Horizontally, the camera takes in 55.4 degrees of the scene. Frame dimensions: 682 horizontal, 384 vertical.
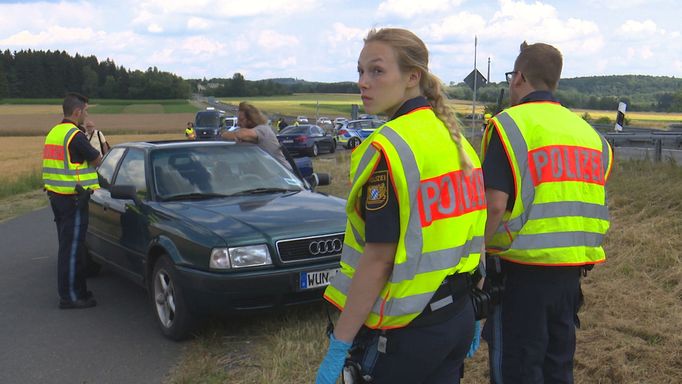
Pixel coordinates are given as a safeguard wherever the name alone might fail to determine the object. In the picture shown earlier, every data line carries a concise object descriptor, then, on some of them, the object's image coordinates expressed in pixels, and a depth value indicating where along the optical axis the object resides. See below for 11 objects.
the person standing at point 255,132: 7.62
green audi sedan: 4.82
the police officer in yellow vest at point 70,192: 6.10
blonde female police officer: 1.97
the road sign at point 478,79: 21.22
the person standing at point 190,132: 33.97
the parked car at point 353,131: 35.41
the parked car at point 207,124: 39.22
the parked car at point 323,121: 56.59
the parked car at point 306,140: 31.08
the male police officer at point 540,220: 2.78
